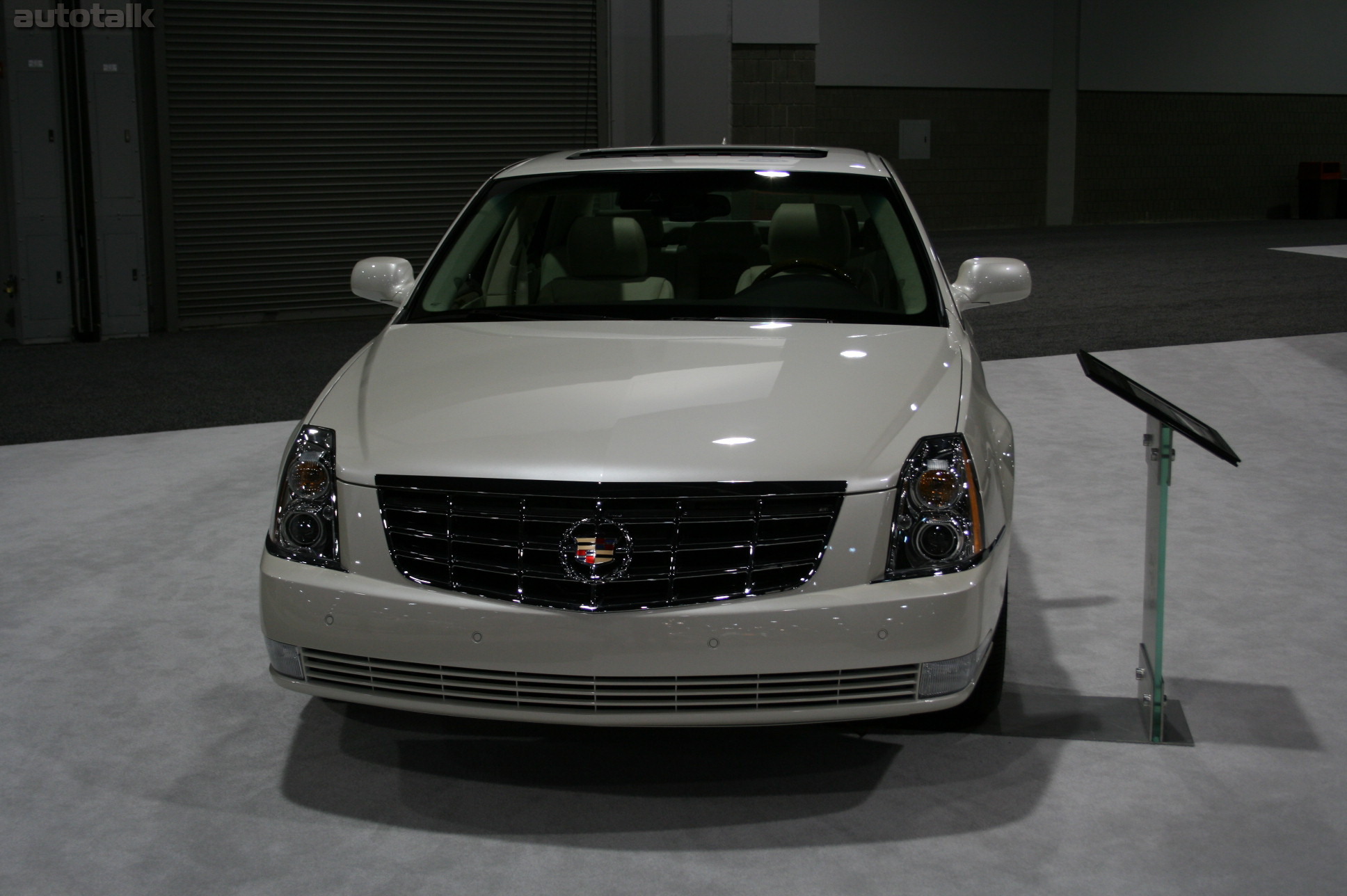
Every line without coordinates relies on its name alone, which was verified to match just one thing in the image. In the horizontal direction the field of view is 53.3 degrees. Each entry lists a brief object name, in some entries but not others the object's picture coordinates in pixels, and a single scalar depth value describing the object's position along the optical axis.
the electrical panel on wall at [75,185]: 9.91
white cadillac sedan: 2.57
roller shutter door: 10.85
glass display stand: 3.00
